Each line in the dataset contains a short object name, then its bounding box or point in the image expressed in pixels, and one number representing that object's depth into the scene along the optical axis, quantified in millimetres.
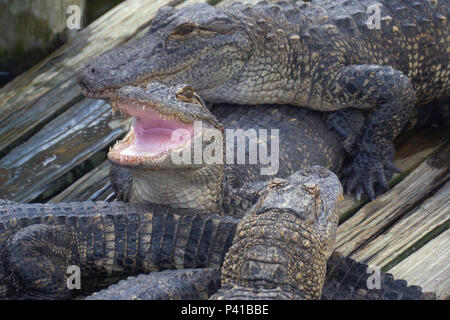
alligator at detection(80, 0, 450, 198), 4035
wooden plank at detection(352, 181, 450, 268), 3559
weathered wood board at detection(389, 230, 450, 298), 3311
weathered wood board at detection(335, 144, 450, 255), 3703
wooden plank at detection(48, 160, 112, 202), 4133
